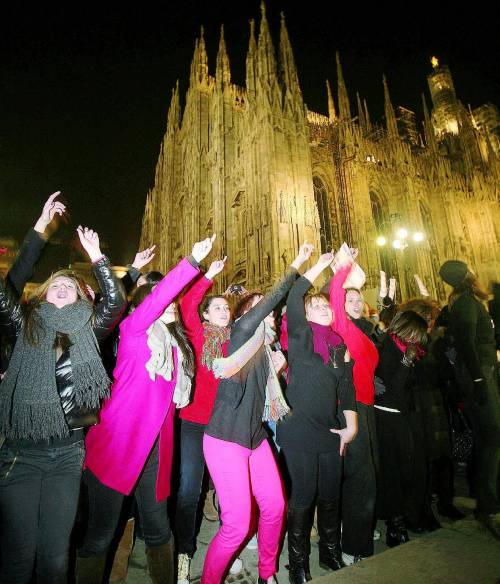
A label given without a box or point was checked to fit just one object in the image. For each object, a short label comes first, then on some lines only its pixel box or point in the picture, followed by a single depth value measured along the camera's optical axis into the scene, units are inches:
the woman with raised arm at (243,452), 87.4
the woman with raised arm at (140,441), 83.6
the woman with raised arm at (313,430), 105.4
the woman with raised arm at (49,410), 71.0
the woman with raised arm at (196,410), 113.3
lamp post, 976.6
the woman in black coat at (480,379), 128.9
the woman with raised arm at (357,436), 114.0
